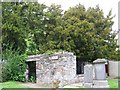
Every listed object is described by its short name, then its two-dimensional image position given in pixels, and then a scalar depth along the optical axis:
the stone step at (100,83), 3.82
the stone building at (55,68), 4.65
